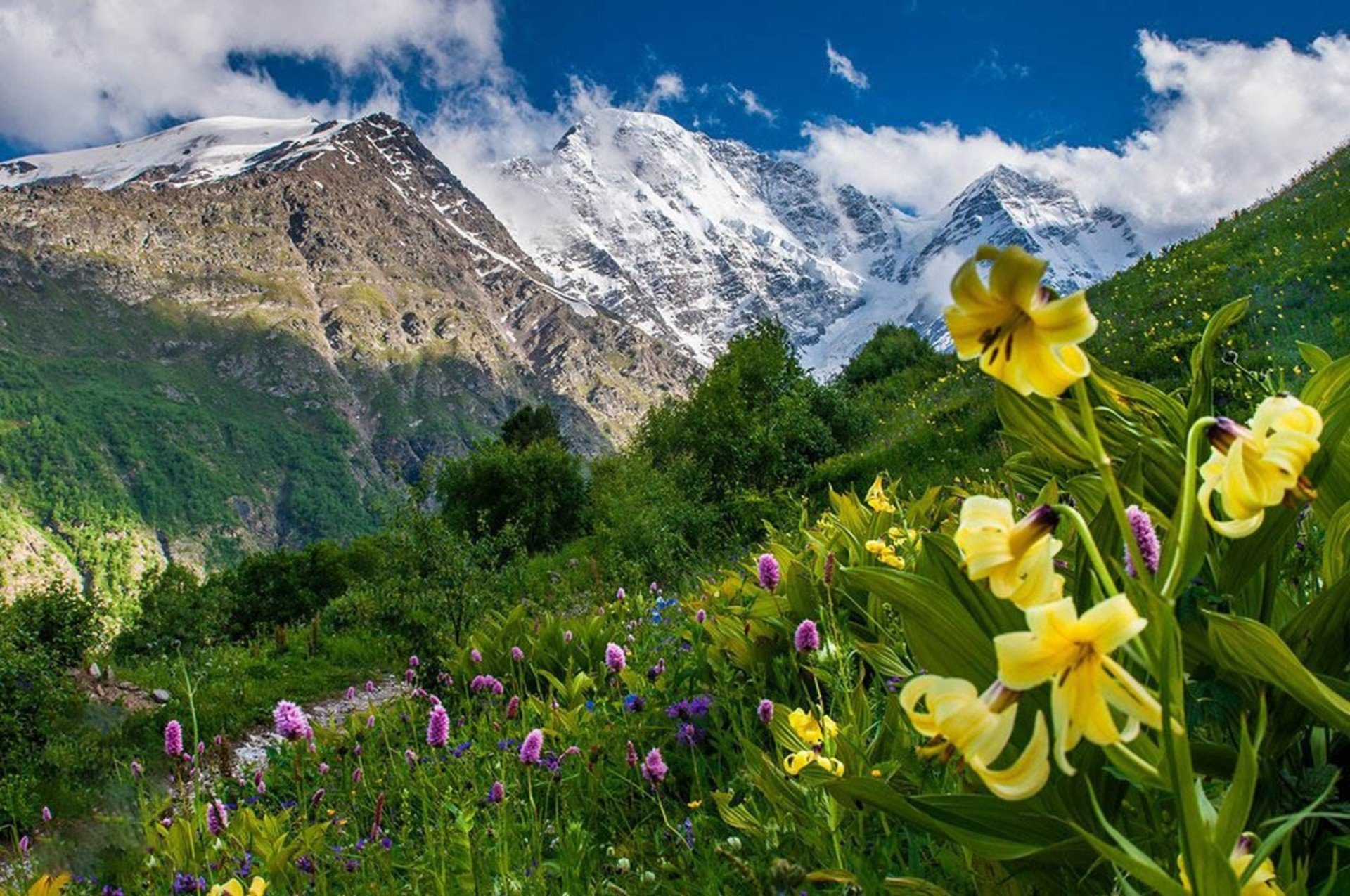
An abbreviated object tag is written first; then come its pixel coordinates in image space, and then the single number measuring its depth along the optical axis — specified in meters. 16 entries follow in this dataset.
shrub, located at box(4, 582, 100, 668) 11.42
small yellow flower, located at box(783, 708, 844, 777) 1.99
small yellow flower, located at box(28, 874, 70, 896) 1.82
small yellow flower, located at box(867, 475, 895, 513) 3.64
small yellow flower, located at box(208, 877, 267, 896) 2.01
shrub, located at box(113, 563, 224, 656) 19.28
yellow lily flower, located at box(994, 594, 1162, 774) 0.69
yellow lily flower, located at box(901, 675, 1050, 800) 0.75
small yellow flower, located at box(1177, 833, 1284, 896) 0.99
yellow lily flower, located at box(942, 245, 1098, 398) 0.75
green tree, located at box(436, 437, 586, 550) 35.12
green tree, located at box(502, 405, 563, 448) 51.94
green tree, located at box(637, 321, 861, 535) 17.83
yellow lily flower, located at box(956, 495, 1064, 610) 0.80
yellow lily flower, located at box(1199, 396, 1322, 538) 0.80
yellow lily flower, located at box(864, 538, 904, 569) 3.02
